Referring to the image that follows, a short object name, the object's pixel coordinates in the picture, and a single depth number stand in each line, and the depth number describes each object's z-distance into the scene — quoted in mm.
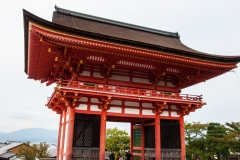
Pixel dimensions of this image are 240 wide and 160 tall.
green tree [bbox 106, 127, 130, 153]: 36594
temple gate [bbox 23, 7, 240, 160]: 10141
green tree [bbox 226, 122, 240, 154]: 24359
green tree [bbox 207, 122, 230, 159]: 30467
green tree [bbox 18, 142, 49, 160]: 28312
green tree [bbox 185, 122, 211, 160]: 31947
